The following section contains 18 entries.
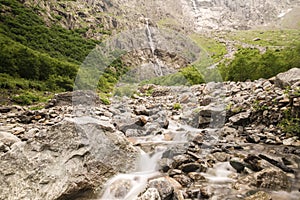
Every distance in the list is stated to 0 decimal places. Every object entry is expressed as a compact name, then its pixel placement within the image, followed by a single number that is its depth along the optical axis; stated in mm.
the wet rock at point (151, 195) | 2434
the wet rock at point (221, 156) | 4000
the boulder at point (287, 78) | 6281
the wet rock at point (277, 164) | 3422
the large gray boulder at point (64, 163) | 2645
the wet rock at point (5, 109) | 7356
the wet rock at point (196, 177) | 3295
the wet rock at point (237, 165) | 3553
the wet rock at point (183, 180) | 3132
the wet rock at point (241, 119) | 5898
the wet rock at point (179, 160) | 3602
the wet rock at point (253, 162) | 3393
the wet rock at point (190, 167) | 3482
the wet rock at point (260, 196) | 2604
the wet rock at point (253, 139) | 4906
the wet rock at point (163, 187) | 2578
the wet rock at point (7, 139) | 3692
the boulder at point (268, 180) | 2947
